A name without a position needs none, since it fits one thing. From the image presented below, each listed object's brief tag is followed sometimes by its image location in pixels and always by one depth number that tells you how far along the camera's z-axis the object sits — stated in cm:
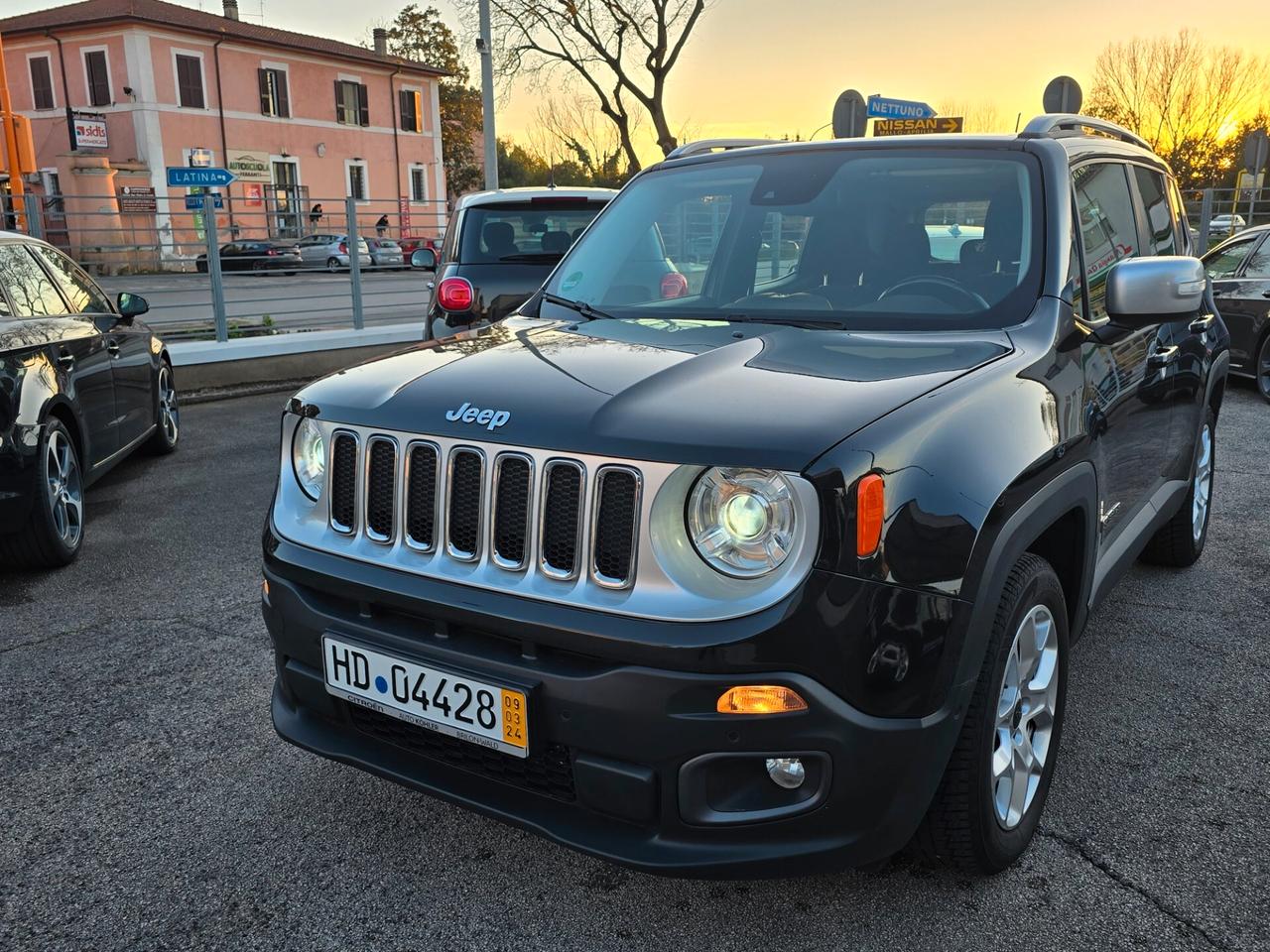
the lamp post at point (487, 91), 1977
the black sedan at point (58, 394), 463
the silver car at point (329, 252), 1219
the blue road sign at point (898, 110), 1628
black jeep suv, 195
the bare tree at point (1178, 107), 4319
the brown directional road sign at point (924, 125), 1447
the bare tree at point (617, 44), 3238
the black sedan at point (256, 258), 1137
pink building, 3719
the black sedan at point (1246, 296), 909
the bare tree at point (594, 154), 3925
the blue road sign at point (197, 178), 1071
